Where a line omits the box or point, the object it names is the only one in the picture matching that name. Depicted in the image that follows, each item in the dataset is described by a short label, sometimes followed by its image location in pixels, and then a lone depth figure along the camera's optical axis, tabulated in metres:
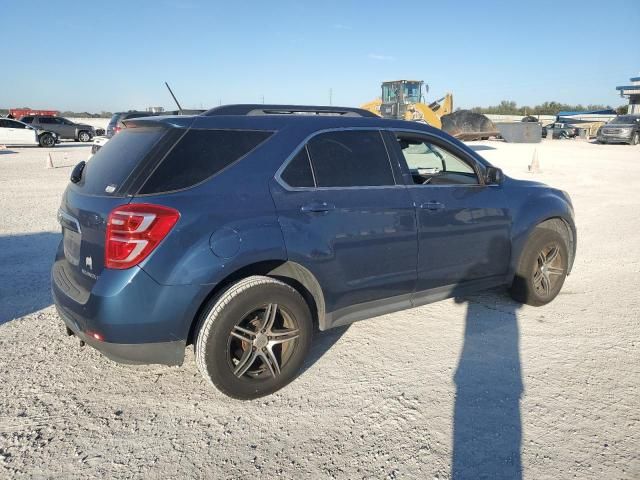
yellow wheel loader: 24.98
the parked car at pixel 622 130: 31.15
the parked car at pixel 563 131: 42.56
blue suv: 2.72
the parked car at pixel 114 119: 15.63
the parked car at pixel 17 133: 24.72
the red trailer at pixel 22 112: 48.05
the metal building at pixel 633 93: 62.41
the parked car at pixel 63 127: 28.20
